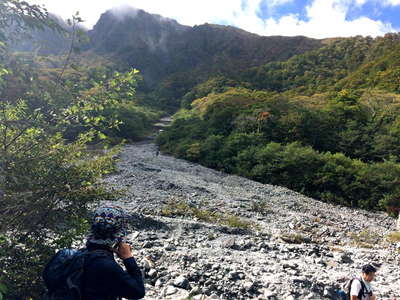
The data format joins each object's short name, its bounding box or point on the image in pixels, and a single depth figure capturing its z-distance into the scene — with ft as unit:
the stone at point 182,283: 17.75
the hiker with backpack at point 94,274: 6.60
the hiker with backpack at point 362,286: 12.96
